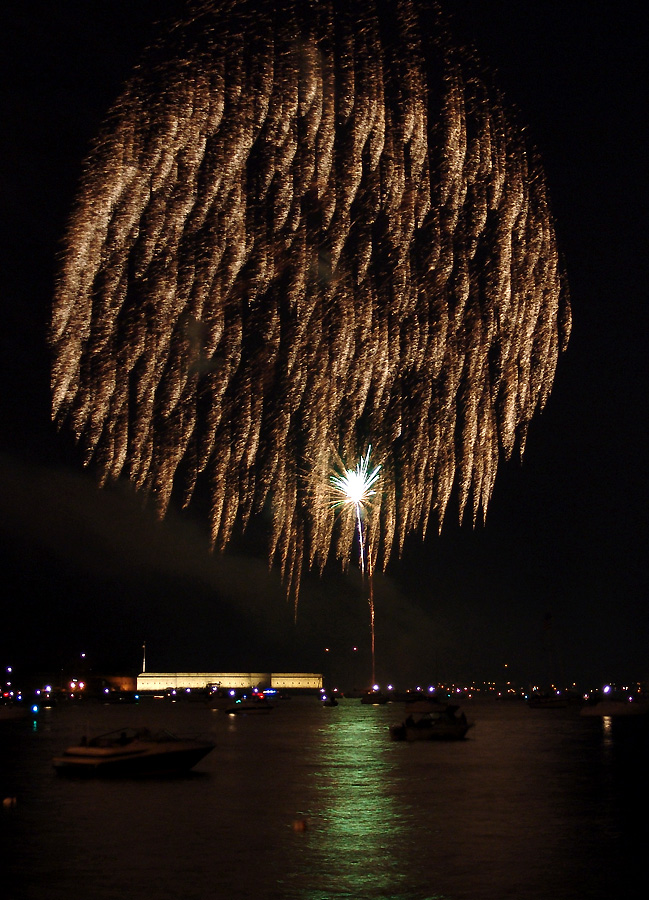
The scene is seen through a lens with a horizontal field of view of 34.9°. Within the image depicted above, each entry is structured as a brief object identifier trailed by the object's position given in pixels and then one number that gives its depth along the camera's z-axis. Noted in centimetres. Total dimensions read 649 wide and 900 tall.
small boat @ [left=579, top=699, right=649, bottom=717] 12306
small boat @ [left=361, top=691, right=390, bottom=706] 17088
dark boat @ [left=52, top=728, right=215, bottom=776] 3522
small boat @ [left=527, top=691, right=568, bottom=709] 16775
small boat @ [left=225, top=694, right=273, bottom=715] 12619
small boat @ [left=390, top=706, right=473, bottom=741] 6316
